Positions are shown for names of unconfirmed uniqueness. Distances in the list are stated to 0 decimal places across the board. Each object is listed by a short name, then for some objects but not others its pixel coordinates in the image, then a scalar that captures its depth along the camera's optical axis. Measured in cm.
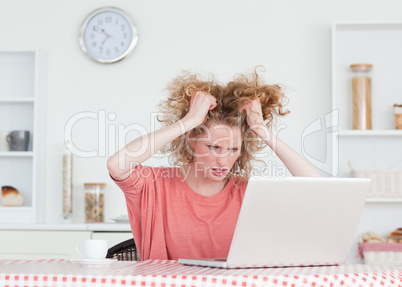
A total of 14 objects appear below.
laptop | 128
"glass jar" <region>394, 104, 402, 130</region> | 338
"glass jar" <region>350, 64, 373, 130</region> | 338
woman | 186
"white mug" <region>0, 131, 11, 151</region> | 356
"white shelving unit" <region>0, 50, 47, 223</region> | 355
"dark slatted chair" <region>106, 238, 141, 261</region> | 201
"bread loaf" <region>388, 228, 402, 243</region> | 330
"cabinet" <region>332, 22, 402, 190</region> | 349
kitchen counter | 319
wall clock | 365
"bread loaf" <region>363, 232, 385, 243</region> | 329
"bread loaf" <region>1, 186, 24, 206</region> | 351
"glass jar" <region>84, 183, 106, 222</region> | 346
